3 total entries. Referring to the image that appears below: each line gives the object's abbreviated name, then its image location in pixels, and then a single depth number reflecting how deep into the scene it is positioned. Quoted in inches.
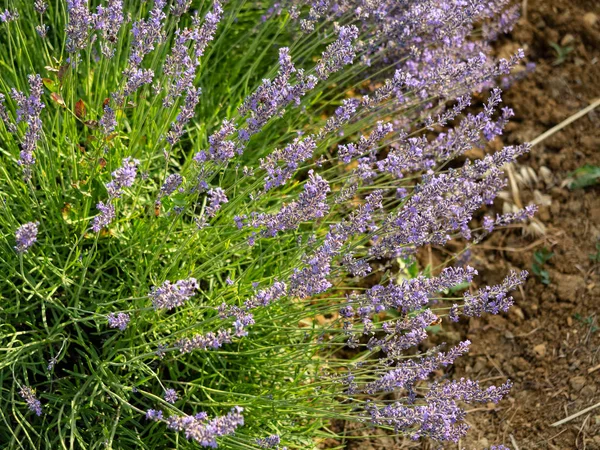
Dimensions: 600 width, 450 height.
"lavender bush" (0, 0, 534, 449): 90.2
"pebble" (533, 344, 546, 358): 138.9
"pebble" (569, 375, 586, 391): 132.4
